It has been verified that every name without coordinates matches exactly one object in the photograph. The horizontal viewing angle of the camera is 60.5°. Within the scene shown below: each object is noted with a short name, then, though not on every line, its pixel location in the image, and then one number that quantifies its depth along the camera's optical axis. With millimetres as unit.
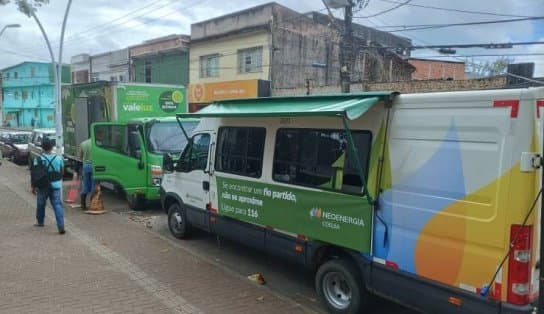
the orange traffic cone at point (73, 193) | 11617
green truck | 10453
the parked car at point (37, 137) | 17811
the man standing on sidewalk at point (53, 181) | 8031
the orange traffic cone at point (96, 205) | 10327
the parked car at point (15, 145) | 21022
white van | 3520
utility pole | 14516
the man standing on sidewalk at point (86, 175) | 10578
